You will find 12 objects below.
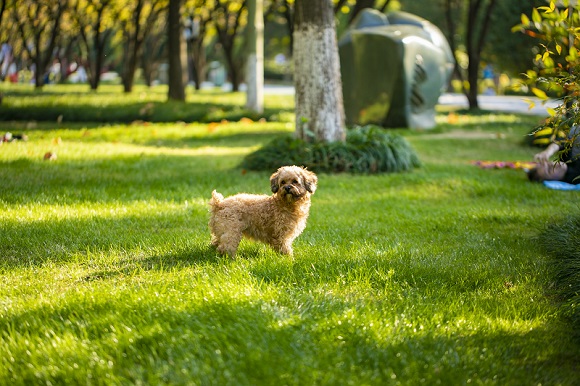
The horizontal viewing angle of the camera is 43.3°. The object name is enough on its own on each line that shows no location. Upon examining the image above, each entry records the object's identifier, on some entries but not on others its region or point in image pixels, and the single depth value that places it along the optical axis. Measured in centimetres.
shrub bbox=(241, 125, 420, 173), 1029
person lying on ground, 937
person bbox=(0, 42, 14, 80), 3916
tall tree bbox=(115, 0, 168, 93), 2708
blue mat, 922
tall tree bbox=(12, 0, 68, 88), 2956
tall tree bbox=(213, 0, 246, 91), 2848
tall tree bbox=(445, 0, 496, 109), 2355
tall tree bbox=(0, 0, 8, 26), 1973
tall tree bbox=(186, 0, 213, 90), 3118
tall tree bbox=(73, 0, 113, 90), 2920
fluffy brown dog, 552
